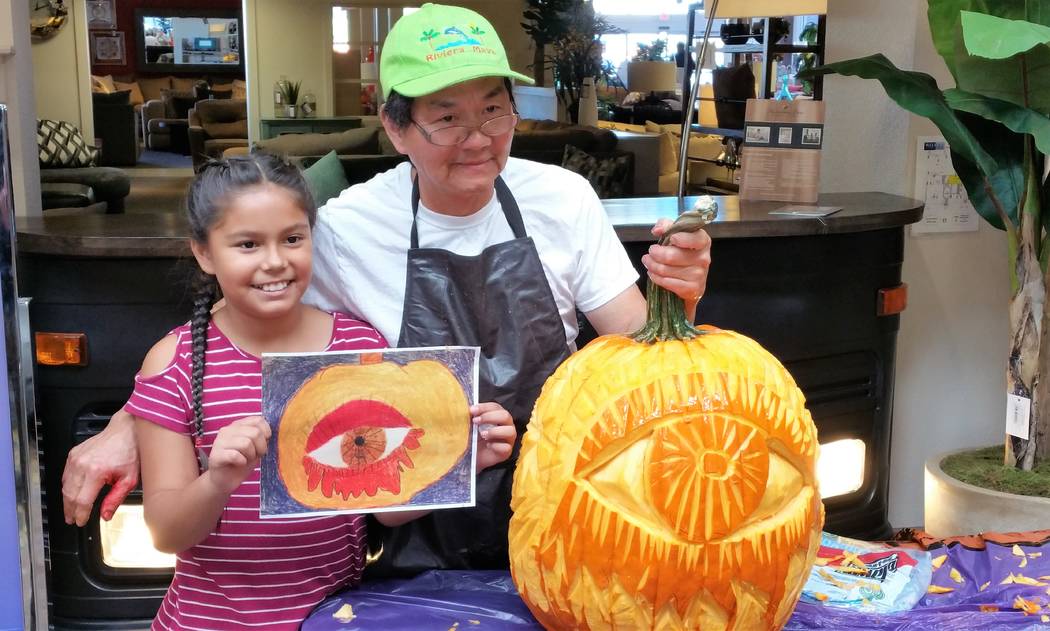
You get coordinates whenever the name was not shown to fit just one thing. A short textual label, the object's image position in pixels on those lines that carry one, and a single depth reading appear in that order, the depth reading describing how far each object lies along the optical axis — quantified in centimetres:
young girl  140
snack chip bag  154
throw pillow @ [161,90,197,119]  1662
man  155
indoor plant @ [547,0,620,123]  952
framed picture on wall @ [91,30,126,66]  1692
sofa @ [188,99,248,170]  1358
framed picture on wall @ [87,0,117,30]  1691
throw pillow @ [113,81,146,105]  1688
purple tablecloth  144
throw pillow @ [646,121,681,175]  849
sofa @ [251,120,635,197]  616
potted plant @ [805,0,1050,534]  259
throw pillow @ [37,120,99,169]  796
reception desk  234
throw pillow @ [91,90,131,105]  1377
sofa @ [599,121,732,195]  820
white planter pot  272
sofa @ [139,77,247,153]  1627
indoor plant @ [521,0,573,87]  1016
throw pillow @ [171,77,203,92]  1717
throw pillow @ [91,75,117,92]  1483
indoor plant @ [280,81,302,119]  1173
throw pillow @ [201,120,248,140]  1359
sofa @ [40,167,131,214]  689
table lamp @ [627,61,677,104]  1118
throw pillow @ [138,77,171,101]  1723
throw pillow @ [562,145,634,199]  621
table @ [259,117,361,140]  1154
